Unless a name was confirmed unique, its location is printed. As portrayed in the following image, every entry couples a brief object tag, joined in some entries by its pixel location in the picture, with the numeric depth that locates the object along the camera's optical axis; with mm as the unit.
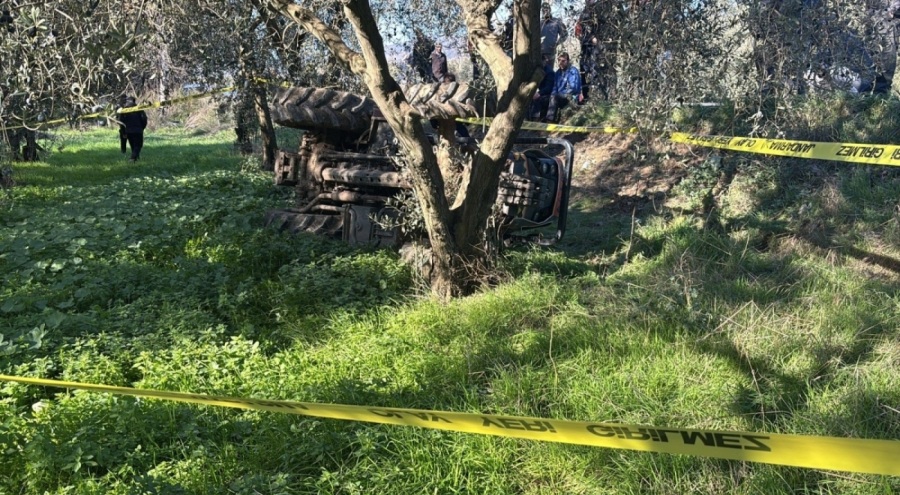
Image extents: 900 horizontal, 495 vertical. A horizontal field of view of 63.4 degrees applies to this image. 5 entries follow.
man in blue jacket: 10656
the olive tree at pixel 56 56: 4422
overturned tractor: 6188
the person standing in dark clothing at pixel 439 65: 10453
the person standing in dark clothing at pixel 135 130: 13593
